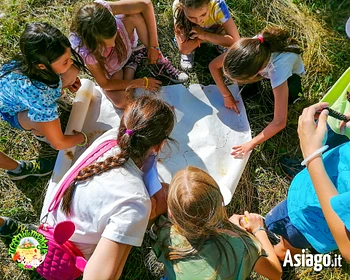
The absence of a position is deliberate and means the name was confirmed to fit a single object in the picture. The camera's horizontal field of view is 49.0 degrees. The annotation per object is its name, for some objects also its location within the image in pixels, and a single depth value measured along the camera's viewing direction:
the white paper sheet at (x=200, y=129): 2.30
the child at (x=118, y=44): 2.03
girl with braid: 1.57
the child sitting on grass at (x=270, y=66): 1.97
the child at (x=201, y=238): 1.46
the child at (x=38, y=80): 1.86
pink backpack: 1.70
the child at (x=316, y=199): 1.27
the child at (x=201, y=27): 2.27
